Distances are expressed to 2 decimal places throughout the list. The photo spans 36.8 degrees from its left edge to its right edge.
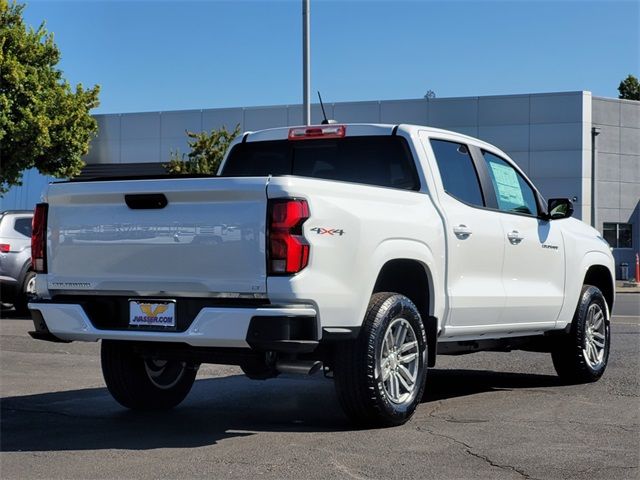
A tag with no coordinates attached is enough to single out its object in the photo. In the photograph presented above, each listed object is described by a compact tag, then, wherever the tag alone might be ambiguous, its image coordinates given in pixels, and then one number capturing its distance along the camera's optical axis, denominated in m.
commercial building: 38.34
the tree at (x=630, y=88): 70.44
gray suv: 16.02
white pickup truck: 5.61
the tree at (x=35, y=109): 27.69
